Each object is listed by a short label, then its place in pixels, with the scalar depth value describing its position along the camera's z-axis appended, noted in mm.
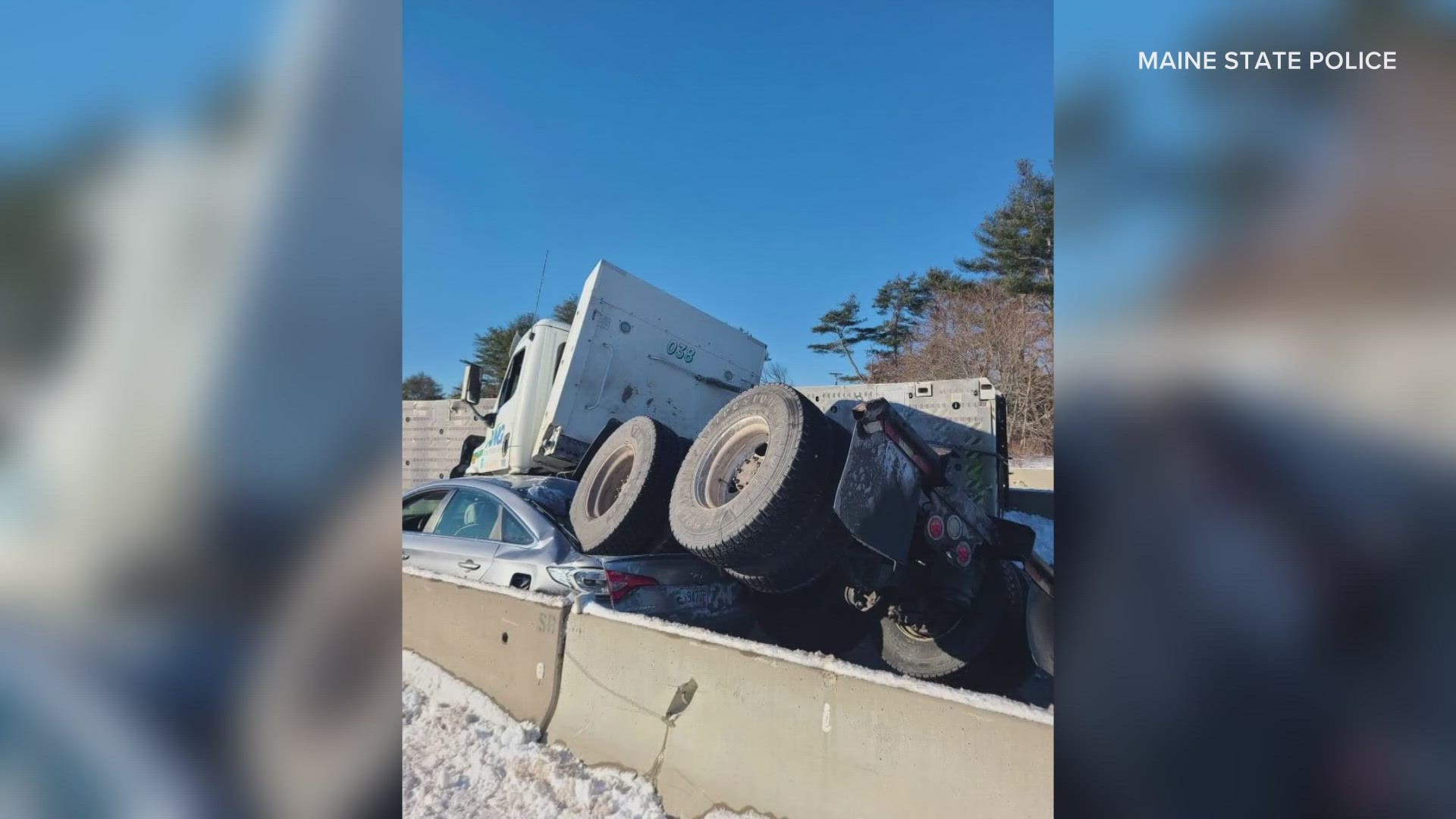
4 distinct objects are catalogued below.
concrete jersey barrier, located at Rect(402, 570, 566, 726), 4277
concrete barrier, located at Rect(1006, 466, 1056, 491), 12211
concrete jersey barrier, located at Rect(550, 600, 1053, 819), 2531
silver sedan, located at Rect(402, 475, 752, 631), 4727
